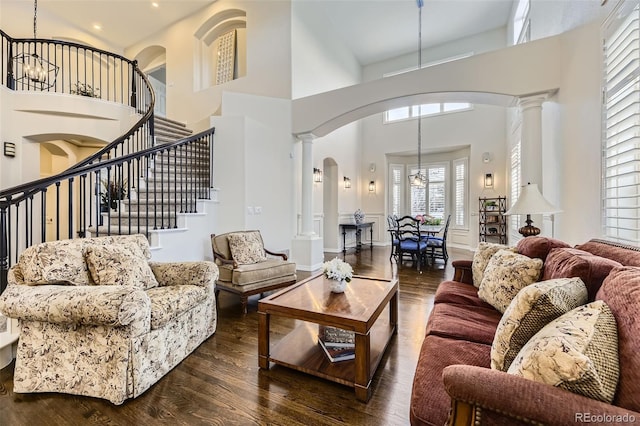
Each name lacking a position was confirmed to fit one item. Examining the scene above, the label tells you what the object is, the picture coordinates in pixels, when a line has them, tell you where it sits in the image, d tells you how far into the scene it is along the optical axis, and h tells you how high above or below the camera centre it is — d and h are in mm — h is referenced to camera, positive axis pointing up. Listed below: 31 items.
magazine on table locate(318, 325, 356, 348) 2189 -1015
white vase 2371 -638
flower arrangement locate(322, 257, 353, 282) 2346 -510
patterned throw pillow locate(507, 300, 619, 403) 843 -464
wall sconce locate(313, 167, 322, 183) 6505 +794
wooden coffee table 1789 -818
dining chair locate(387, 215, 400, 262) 5720 -448
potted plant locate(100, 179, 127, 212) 4508 +226
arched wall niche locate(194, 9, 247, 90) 6836 +4015
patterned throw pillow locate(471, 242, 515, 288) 2490 -445
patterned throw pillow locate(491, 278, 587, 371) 1158 -440
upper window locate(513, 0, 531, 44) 5020 +3693
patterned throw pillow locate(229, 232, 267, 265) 3725 -515
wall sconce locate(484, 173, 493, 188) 7090 +729
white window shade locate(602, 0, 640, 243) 1831 +585
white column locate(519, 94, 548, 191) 3584 +898
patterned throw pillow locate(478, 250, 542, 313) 1932 -480
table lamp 2676 +49
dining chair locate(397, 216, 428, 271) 5305 -670
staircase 3580 +71
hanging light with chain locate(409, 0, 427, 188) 6509 +2499
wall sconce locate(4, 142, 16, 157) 4832 +1048
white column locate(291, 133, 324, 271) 5344 -414
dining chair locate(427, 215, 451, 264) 5598 -682
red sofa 817 -561
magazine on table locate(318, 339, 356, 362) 2080 -1066
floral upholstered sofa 1690 -745
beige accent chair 3268 -719
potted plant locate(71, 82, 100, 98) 5843 +2789
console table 7571 -573
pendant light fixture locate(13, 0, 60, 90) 4902 +2448
